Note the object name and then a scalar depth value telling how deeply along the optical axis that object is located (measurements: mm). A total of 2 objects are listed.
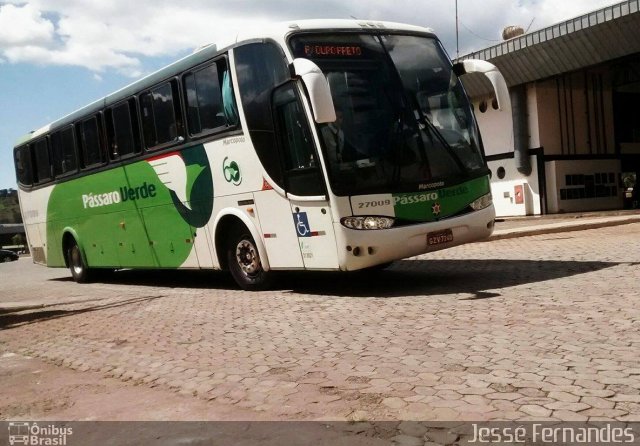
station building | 26859
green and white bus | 8484
